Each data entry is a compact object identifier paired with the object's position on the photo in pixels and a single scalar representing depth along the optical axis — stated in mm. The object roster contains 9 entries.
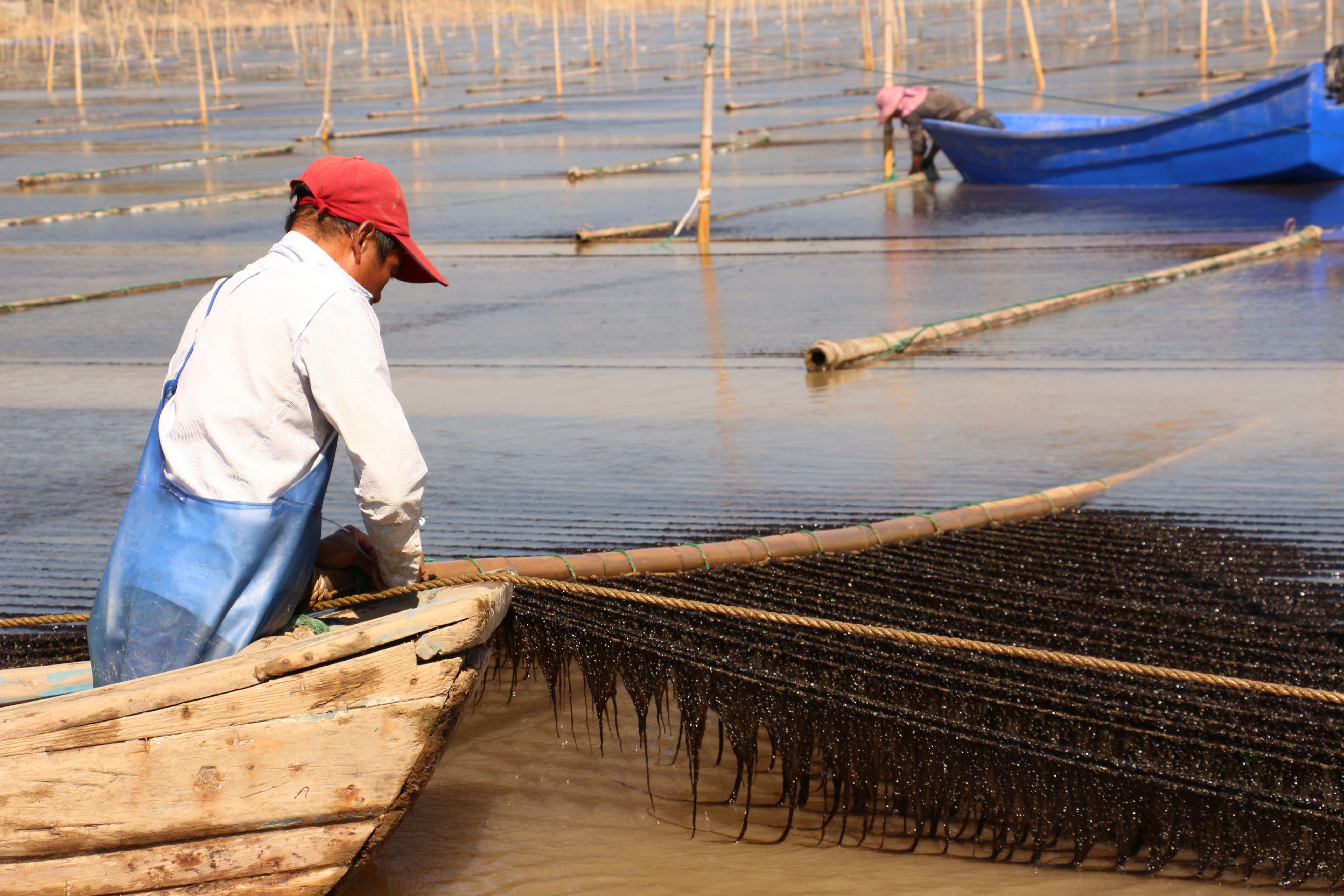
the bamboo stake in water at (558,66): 39344
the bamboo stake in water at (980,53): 21641
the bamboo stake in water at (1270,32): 35341
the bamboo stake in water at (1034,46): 27438
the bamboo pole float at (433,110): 34469
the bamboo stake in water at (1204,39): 30266
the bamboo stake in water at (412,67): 36031
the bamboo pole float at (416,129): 28047
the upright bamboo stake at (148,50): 56566
